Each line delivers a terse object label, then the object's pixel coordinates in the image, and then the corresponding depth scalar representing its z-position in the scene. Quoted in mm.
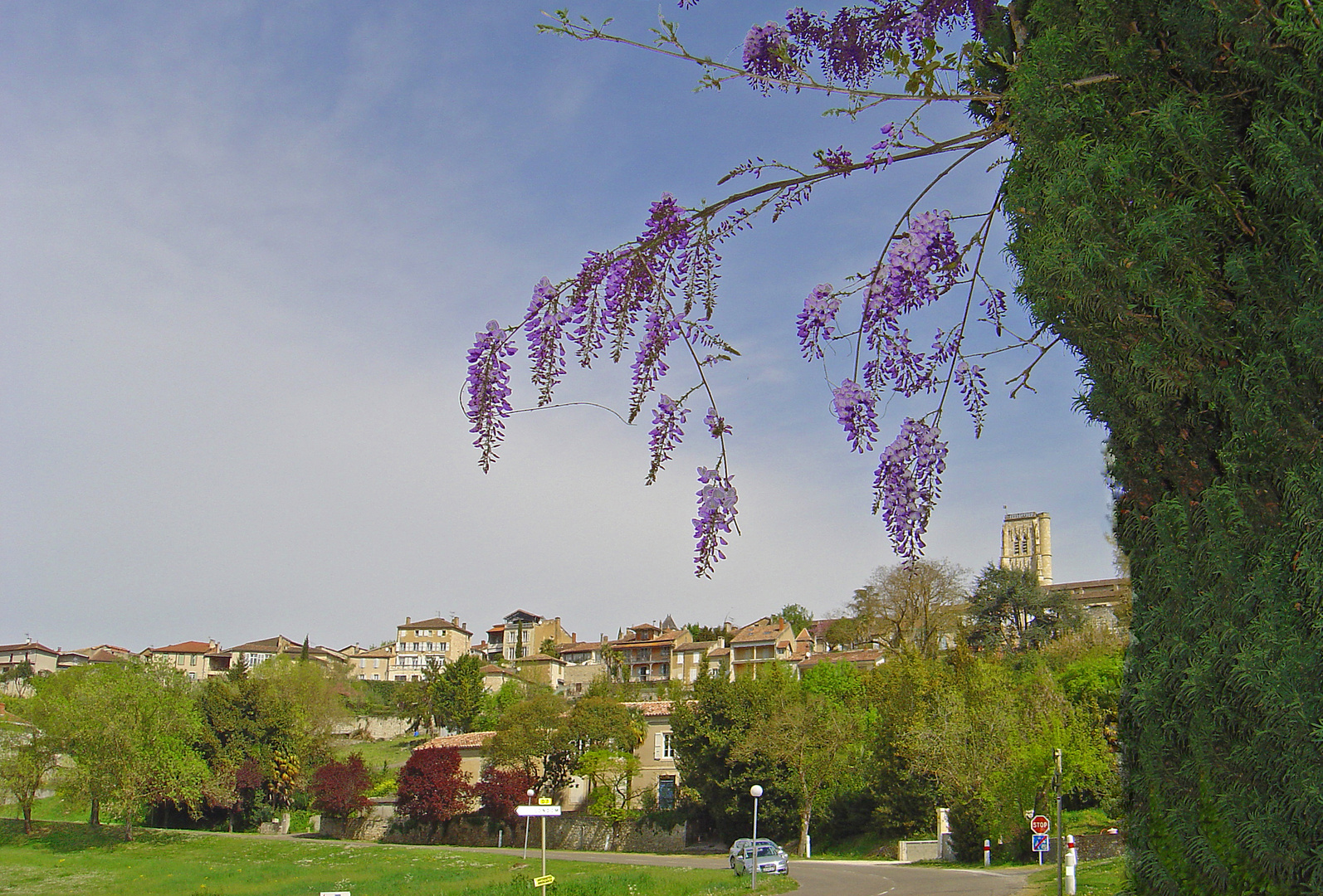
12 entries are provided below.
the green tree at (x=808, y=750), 41656
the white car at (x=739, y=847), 31934
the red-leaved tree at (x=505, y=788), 48969
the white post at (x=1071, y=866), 20250
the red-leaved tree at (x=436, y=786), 51750
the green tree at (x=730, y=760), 42344
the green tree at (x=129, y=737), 52062
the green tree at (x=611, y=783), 47812
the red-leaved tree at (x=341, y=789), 54812
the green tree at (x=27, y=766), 55469
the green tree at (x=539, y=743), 49406
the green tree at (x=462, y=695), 76688
